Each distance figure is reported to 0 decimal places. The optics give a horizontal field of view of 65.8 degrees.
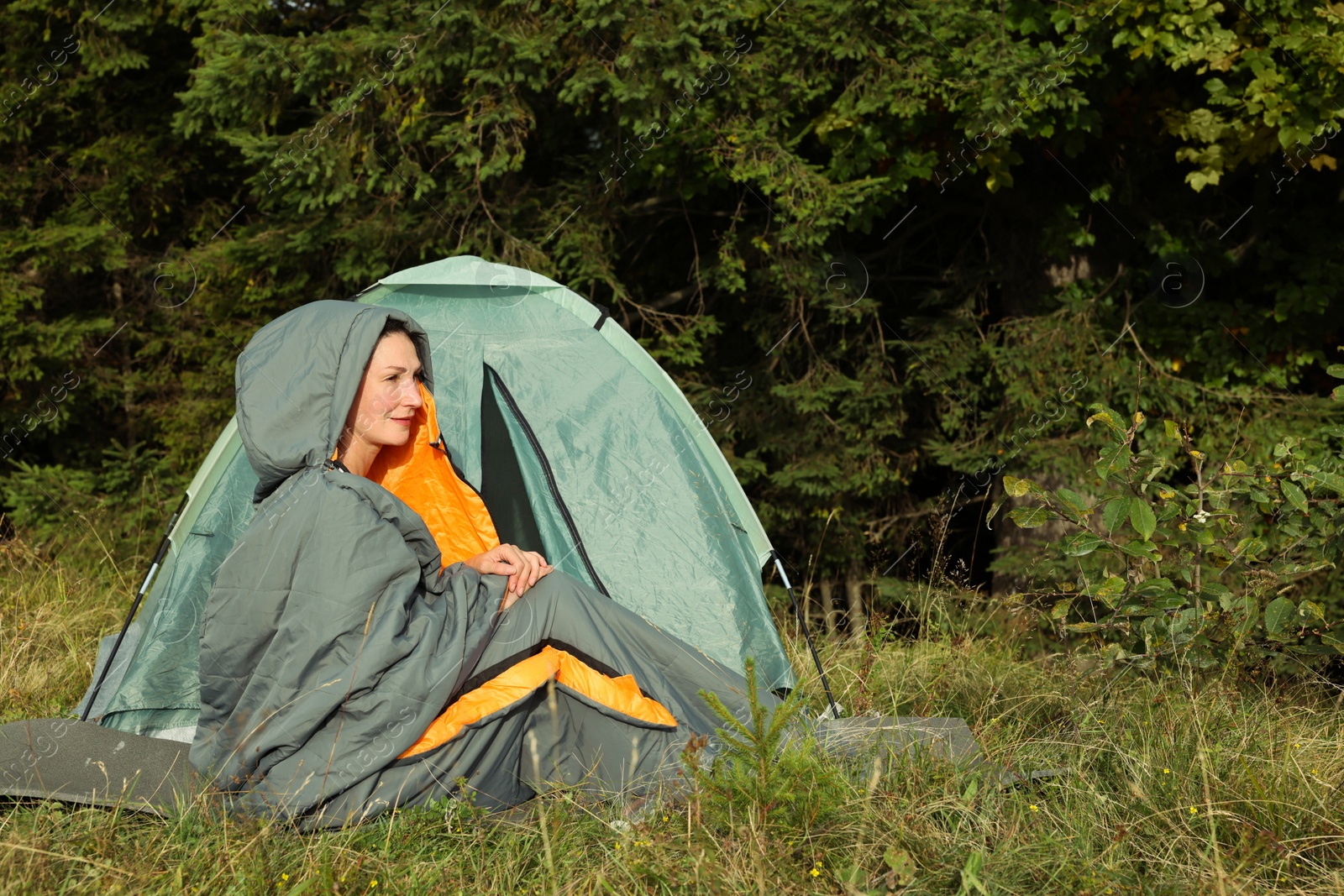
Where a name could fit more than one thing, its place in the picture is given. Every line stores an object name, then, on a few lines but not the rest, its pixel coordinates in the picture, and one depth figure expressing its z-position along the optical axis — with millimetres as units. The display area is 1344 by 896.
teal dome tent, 3426
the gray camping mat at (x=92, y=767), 2482
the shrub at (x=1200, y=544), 2713
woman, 2318
